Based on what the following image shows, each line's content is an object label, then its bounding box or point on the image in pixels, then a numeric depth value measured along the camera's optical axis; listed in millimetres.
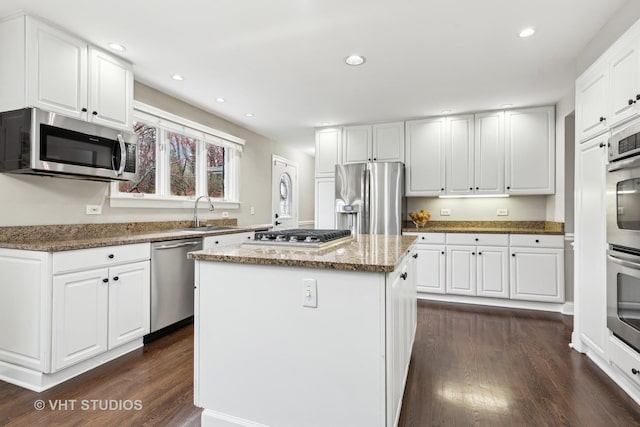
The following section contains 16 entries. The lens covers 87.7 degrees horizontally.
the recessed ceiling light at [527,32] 2380
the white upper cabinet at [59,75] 2211
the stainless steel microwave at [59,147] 2205
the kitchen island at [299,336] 1409
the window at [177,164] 3397
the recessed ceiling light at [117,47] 2583
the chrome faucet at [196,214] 3988
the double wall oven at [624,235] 1867
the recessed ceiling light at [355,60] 2807
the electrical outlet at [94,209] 2846
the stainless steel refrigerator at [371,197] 4383
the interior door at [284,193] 5957
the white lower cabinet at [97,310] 2105
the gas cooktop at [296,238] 1913
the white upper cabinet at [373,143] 4621
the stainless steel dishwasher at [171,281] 2816
